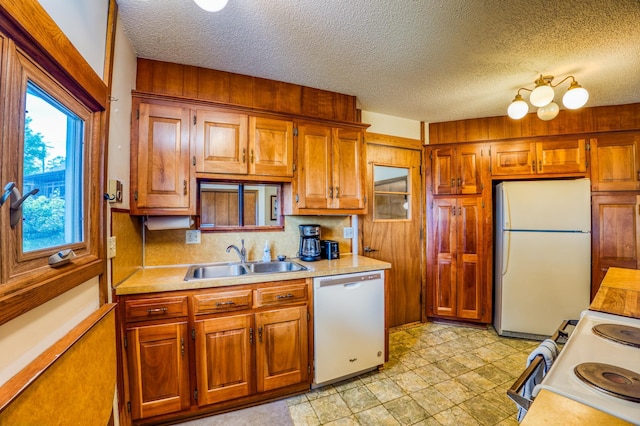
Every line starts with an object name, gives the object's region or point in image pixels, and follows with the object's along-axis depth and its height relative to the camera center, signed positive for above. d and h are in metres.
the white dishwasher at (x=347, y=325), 1.98 -0.85
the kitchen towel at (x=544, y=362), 0.92 -0.51
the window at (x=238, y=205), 2.27 +0.09
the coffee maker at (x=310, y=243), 2.39 -0.25
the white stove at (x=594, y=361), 0.62 -0.45
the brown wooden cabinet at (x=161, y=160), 1.82 +0.39
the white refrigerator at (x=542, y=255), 2.67 -0.41
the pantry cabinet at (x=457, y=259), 3.03 -0.51
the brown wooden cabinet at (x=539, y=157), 2.82 +0.65
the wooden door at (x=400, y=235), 2.97 -0.22
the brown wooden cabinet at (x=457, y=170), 3.06 +0.55
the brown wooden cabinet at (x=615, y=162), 2.69 +0.56
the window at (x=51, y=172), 0.90 +0.17
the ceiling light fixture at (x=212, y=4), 1.23 +0.99
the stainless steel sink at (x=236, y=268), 2.09 -0.44
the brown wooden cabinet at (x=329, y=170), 2.26 +0.41
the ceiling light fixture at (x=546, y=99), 1.92 +0.89
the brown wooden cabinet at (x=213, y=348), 1.59 -0.87
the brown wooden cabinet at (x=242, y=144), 1.98 +0.56
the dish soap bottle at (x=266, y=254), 2.36 -0.35
